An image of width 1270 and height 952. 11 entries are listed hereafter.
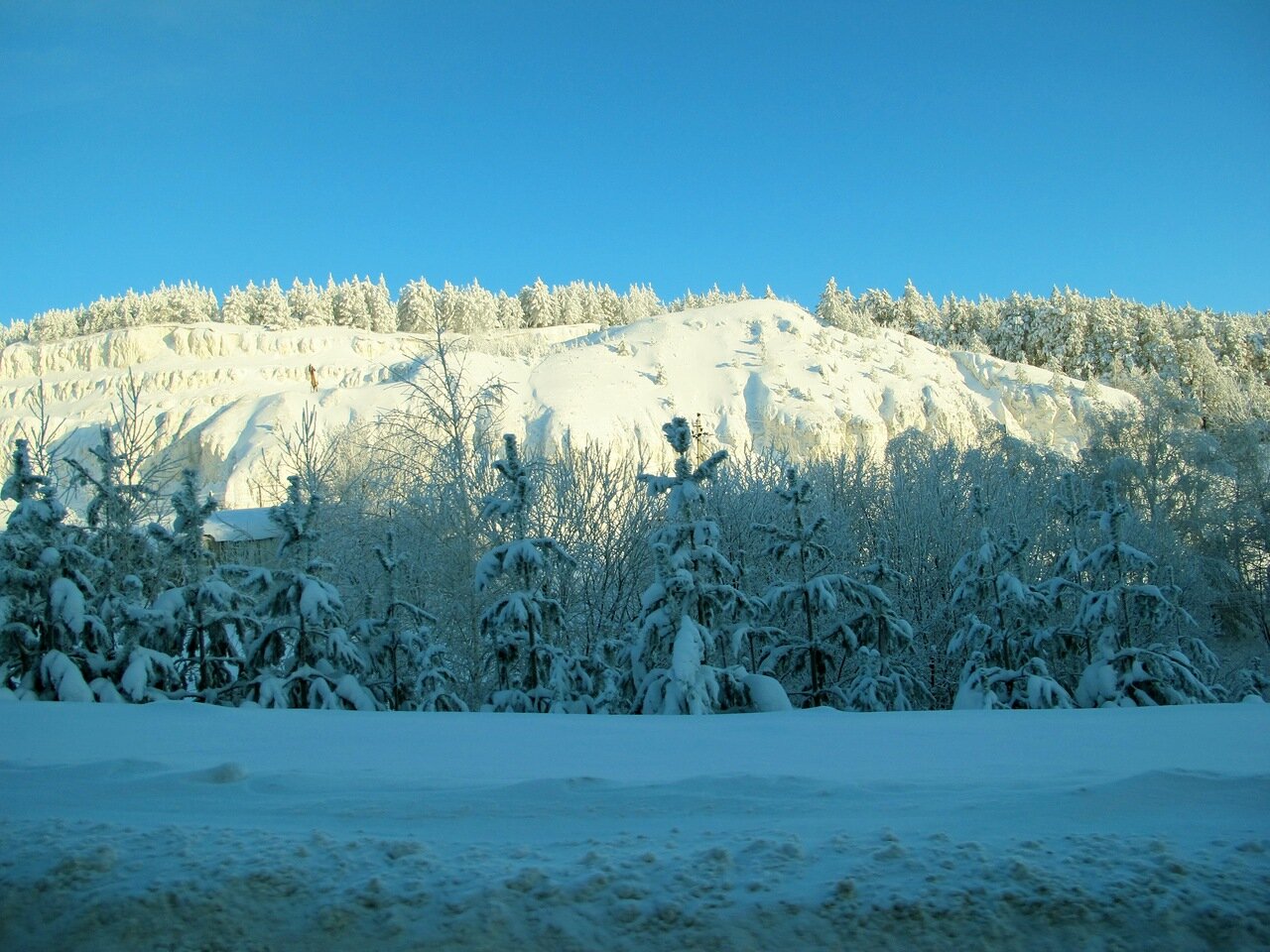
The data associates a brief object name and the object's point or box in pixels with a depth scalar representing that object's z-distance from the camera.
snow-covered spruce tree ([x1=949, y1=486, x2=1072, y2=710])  12.53
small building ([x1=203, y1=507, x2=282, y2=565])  36.53
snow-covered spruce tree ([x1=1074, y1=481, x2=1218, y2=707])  11.91
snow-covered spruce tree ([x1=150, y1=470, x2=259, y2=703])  11.91
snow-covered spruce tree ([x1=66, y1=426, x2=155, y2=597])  13.94
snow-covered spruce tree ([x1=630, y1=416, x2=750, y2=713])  10.47
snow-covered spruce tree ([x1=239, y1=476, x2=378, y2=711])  10.76
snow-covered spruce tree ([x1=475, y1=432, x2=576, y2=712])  11.64
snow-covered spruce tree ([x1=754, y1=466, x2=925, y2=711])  13.75
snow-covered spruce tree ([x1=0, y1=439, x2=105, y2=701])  10.68
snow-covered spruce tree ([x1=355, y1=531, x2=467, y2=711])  13.46
